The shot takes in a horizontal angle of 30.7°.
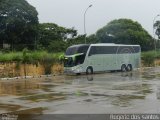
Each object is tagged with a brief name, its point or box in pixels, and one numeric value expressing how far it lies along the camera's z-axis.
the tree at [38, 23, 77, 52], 45.02
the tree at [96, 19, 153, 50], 49.65
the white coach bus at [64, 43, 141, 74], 26.46
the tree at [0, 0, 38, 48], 41.80
